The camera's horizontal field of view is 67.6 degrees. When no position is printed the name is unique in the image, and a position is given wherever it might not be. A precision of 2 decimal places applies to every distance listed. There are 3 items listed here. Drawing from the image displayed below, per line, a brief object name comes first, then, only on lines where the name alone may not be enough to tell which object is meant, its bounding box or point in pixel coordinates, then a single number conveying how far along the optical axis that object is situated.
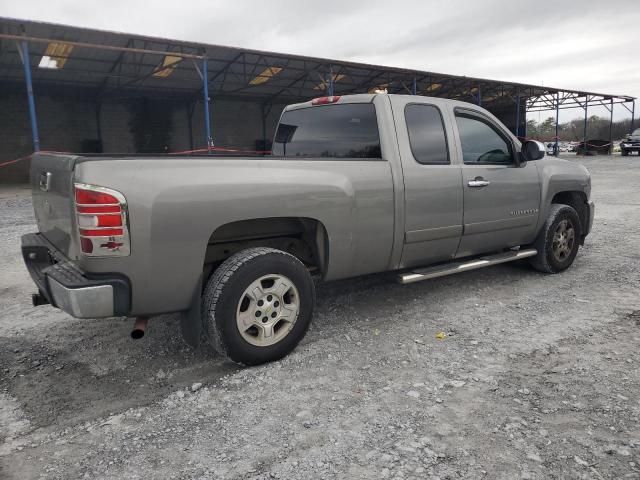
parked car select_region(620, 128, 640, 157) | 31.56
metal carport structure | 14.57
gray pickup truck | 2.56
